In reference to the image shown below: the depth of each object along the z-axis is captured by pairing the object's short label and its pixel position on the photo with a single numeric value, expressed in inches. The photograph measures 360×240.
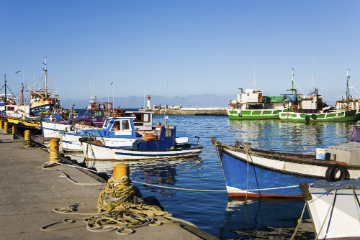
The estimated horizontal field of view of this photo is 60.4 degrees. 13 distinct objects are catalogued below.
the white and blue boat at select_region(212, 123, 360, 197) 419.0
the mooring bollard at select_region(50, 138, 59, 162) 456.6
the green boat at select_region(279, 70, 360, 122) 2603.3
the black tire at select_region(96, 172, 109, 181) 427.2
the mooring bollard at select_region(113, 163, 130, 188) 261.3
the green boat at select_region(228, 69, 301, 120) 2972.4
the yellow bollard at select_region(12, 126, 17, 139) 865.0
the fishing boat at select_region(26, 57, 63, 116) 1804.9
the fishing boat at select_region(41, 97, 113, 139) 1143.3
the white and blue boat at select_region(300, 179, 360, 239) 261.6
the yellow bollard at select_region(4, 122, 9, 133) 1069.1
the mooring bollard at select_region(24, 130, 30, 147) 675.8
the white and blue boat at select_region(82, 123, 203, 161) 785.6
